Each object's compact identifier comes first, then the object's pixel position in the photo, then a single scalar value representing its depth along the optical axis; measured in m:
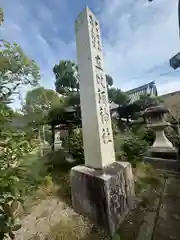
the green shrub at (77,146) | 3.52
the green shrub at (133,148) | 4.13
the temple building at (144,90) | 13.62
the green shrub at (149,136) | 5.54
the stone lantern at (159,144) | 4.09
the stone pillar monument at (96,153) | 1.92
